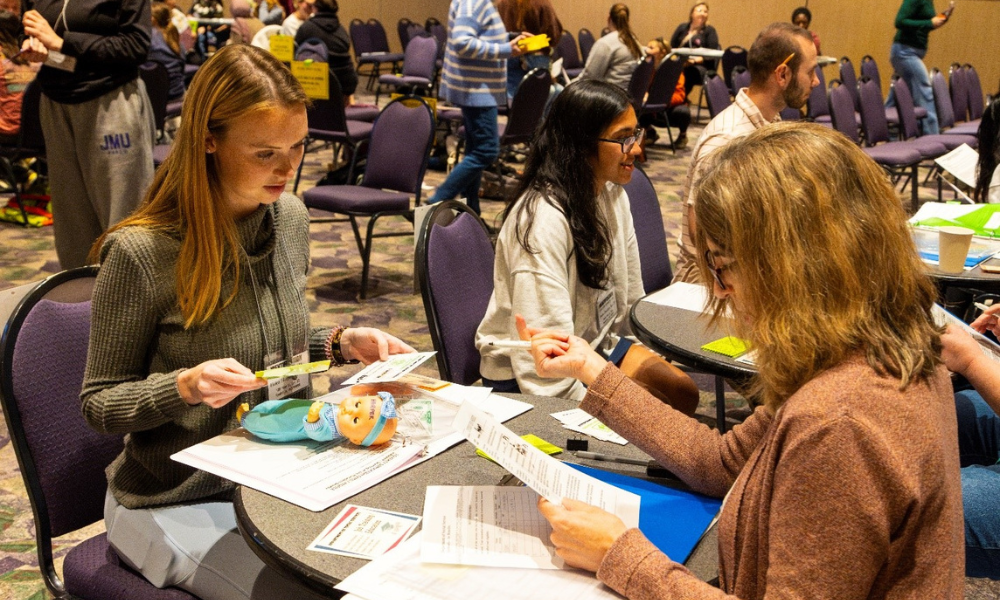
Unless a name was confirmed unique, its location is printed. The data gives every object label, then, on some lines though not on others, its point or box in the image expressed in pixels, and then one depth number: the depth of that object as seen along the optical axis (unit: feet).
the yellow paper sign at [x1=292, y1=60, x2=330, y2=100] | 18.89
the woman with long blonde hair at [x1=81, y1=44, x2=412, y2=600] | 4.96
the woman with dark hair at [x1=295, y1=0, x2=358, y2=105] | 23.03
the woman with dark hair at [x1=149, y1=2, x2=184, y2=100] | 22.72
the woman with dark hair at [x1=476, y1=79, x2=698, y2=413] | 7.33
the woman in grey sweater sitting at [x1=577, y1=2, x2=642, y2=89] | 27.66
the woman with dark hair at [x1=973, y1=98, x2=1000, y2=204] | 12.21
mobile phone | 9.31
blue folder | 4.20
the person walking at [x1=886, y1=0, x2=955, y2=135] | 30.37
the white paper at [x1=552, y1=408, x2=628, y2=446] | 5.40
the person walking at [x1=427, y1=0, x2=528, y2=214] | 18.30
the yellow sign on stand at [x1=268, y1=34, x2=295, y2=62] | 19.62
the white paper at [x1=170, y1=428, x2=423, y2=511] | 4.54
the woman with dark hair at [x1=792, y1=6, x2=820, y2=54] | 37.27
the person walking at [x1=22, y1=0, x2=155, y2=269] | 11.75
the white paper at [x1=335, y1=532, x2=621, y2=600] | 3.67
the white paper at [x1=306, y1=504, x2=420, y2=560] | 4.05
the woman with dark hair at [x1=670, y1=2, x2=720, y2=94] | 37.55
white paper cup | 9.05
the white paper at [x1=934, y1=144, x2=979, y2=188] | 13.35
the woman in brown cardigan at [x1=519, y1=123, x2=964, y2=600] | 3.18
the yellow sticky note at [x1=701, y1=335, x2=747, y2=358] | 7.18
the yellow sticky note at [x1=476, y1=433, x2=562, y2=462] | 5.15
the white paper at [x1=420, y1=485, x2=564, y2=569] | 3.92
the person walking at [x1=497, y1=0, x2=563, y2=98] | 21.27
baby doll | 4.95
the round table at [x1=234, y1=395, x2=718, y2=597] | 3.96
